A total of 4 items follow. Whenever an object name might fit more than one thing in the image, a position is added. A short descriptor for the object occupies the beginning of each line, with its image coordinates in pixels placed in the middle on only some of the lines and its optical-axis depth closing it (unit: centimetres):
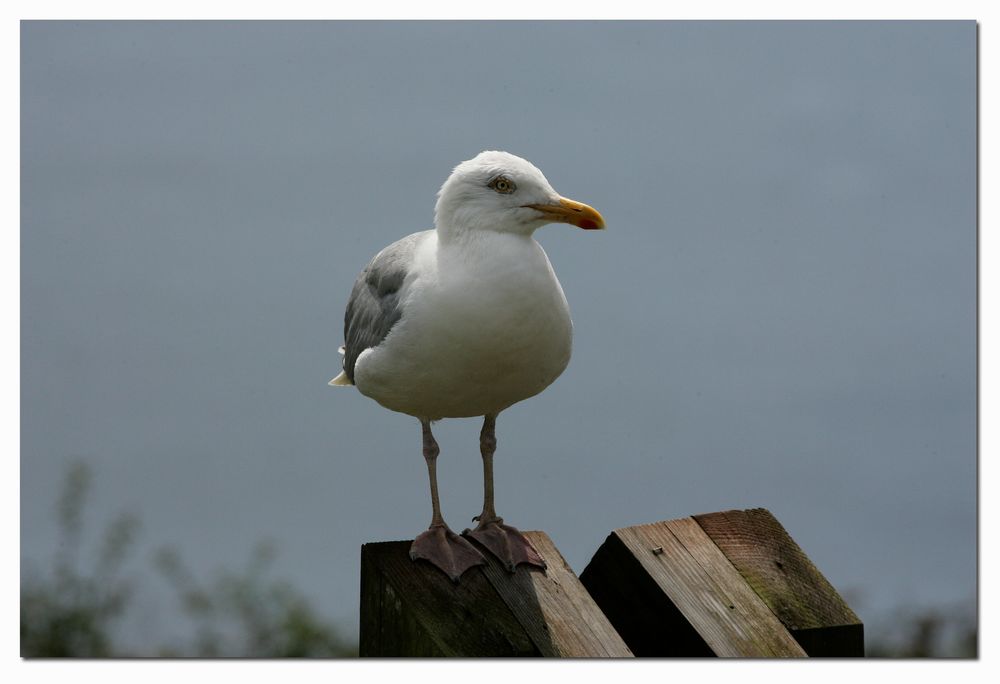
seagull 743
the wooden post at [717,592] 737
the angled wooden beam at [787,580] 757
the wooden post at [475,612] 681
